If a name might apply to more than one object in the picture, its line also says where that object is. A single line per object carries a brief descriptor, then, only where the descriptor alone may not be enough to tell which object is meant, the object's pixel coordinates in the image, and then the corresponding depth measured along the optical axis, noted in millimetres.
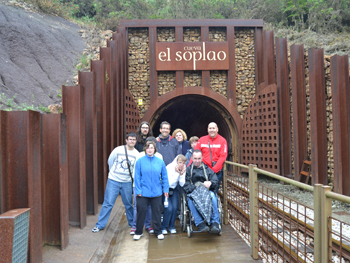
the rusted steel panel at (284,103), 8492
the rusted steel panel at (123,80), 8219
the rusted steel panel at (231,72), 9484
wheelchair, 4218
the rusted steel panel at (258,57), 9453
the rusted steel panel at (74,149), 4250
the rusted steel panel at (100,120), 5918
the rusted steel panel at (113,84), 6902
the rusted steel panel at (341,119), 6164
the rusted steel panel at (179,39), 9445
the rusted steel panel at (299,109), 7703
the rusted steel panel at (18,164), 2682
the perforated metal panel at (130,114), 8719
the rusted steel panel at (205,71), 9469
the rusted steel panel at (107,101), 6759
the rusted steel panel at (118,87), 7496
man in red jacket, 4797
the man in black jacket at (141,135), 5055
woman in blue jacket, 4070
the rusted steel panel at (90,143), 5043
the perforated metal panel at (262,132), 8680
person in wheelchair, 3934
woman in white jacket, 4348
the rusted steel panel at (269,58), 9075
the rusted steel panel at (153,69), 9398
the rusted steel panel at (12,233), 1908
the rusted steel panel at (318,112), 6832
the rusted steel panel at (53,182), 3426
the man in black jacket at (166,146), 5016
